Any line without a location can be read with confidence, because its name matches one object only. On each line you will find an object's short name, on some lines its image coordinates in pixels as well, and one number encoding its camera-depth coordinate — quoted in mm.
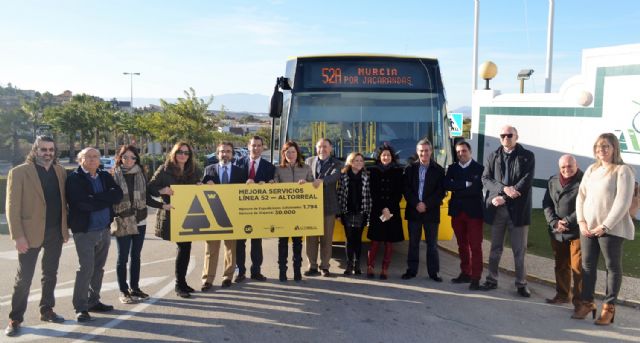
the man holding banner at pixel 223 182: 6203
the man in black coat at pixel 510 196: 5816
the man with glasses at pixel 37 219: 4691
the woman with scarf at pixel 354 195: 6461
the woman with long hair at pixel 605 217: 4820
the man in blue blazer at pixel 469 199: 6211
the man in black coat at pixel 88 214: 4961
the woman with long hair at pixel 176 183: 5867
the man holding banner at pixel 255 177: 6340
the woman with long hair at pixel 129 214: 5457
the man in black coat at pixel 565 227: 5426
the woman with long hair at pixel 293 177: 6469
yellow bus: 7414
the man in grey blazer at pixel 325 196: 6492
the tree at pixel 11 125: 50306
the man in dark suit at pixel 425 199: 6395
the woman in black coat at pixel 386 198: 6469
